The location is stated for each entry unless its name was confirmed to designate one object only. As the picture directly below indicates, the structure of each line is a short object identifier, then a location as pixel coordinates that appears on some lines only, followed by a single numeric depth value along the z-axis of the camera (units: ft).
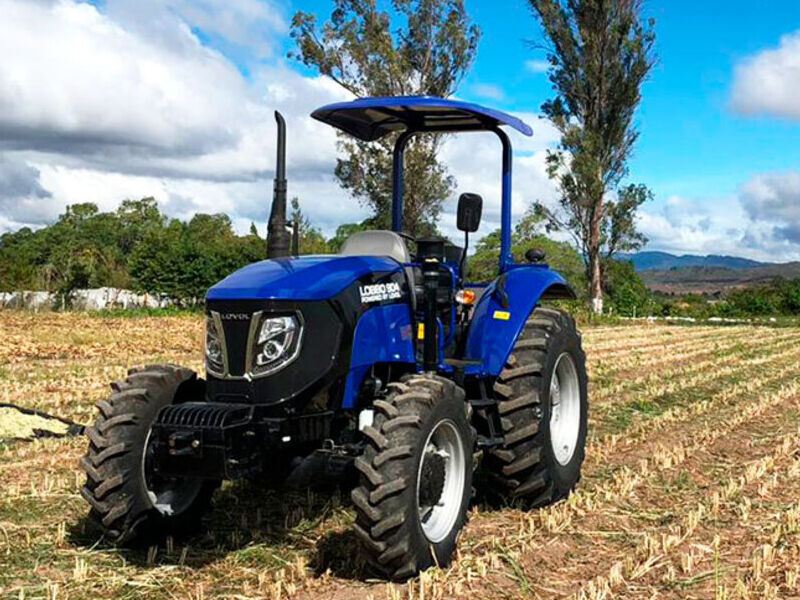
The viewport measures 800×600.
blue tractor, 14.23
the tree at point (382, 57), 92.02
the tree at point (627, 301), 123.13
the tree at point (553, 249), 122.62
